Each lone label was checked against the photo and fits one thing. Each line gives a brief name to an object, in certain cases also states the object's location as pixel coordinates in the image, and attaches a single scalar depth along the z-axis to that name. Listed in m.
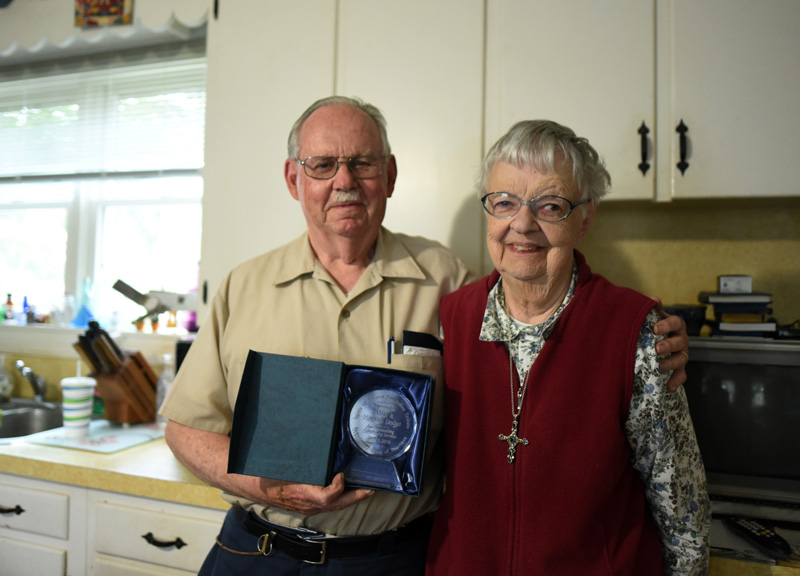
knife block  1.98
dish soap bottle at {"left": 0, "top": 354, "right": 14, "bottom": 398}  2.46
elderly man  1.08
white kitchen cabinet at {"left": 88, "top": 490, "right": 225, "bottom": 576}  1.47
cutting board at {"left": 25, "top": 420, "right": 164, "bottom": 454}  1.73
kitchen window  2.44
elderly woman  0.92
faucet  2.42
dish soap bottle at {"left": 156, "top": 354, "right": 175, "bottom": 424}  1.99
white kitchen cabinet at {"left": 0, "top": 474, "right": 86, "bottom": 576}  1.57
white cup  1.80
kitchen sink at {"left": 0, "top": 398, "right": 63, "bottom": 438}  2.17
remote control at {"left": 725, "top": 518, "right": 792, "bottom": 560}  1.15
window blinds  2.41
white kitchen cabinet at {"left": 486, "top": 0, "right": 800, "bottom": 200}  1.44
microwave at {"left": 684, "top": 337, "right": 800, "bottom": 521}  1.34
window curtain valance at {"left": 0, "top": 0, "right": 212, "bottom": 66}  1.93
